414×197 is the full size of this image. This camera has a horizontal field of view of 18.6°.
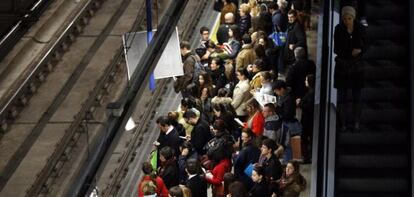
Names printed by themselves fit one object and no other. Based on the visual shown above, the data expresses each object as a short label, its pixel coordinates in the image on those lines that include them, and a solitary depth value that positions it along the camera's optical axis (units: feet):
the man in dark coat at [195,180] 53.16
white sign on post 56.54
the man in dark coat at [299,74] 55.83
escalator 49.90
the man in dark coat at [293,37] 59.52
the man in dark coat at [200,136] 57.06
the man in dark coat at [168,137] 57.41
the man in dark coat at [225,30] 69.97
